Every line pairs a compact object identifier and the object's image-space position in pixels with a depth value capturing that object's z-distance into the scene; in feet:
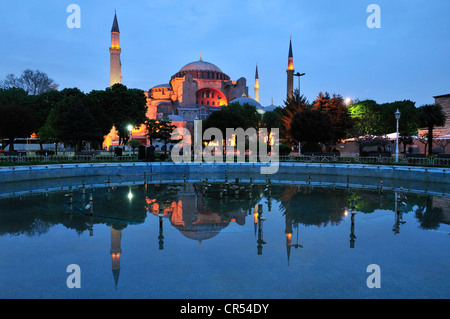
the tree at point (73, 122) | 116.16
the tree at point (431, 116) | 103.29
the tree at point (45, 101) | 152.75
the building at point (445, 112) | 135.85
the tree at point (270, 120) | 182.19
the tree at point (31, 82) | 197.12
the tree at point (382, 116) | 173.65
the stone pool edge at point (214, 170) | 72.28
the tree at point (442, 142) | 122.21
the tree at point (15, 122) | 119.96
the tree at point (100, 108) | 132.57
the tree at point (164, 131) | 128.88
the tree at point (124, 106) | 145.69
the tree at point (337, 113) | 140.46
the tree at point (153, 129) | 129.95
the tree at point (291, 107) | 151.64
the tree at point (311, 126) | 116.47
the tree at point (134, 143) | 126.10
